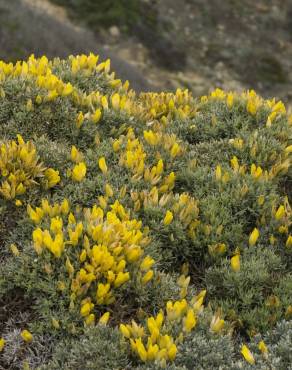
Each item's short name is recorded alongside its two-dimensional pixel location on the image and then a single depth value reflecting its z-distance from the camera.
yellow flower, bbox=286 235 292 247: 4.14
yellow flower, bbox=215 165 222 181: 4.37
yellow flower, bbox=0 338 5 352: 3.26
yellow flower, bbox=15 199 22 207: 3.99
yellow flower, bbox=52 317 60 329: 3.26
